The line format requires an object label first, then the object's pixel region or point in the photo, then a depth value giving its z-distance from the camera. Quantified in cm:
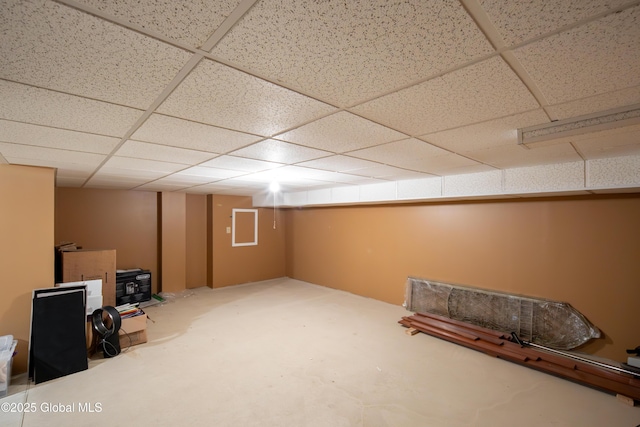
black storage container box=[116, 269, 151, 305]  493
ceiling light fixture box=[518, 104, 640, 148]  155
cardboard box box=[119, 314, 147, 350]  348
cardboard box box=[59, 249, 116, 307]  384
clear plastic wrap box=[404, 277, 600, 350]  334
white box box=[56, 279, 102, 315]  364
